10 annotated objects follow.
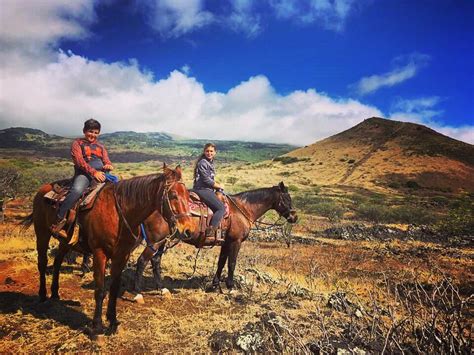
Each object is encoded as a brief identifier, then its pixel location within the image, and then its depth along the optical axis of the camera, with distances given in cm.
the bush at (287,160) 7821
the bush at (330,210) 2757
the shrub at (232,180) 4797
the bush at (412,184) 5296
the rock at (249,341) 453
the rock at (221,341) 471
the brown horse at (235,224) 703
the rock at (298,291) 736
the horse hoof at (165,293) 703
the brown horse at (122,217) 478
